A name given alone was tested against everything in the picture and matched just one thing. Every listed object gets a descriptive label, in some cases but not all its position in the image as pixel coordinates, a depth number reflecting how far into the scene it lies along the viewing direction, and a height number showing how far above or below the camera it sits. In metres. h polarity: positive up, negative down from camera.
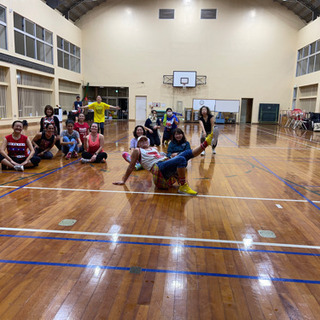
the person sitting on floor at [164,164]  4.38 -0.77
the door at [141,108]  24.91 +0.31
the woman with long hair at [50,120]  7.27 -0.29
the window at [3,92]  14.93 +0.78
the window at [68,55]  20.82 +4.01
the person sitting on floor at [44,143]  6.91 -0.81
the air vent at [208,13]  23.19 +7.78
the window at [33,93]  16.64 +0.93
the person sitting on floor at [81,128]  7.90 -0.49
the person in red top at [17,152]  5.74 -0.89
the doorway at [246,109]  25.78 +0.52
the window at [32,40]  15.75 +3.94
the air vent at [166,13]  23.41 +7.78
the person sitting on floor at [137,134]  5.63 -0.46
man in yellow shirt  9.77 -0.02
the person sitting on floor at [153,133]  9.14 -0.64
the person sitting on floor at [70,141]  7.29 -0.79
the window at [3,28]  14.37 +3.80
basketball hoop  23.91 +2.56
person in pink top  6.70 -0.87
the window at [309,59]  19.88 +4.10
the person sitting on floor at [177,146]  5.57 -0.64
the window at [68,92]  21.58 +1.28
